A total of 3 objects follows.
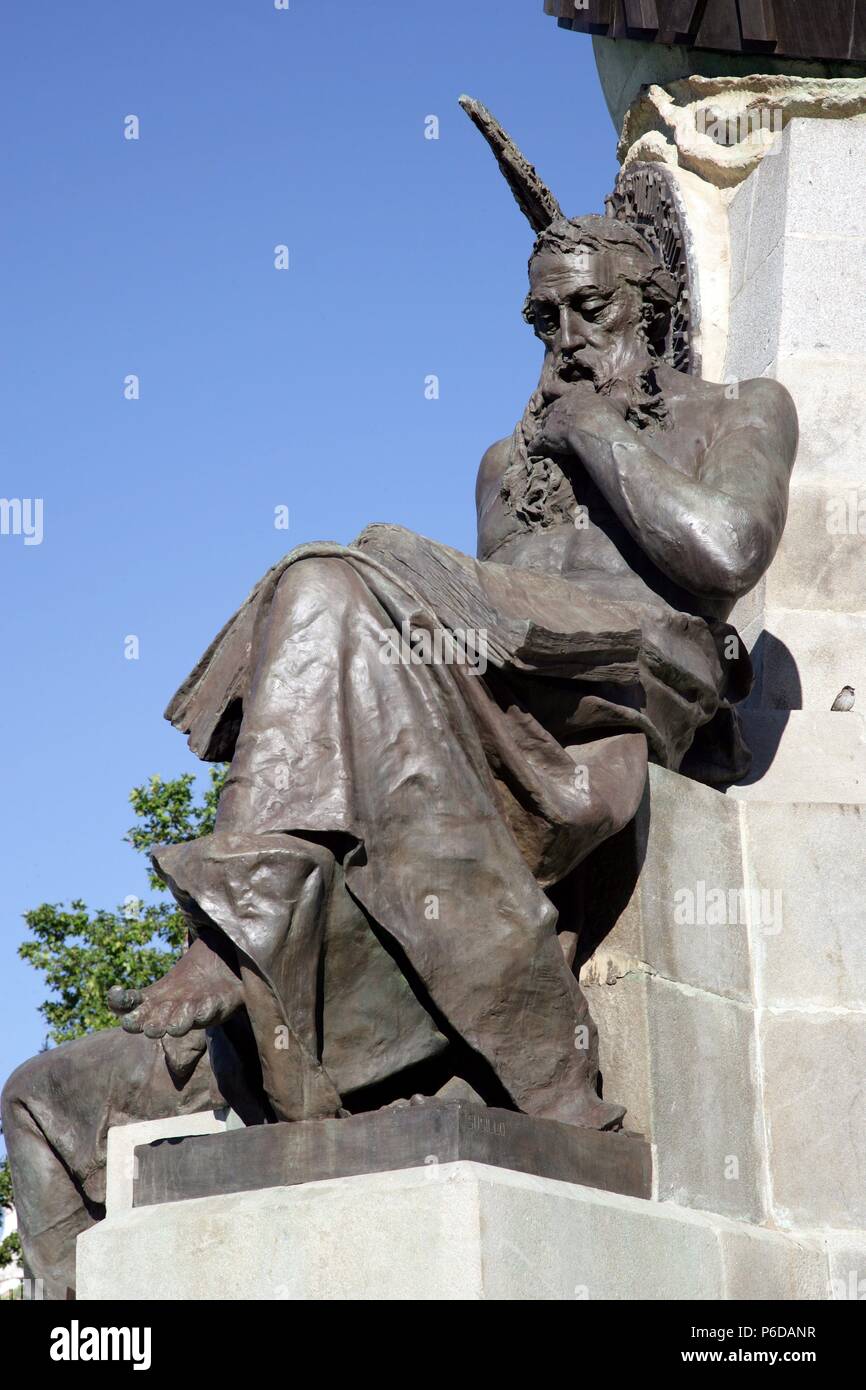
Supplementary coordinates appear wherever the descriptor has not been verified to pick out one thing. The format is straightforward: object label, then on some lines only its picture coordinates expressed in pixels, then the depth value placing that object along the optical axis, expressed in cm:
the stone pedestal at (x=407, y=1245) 482
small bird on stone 725
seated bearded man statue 524
